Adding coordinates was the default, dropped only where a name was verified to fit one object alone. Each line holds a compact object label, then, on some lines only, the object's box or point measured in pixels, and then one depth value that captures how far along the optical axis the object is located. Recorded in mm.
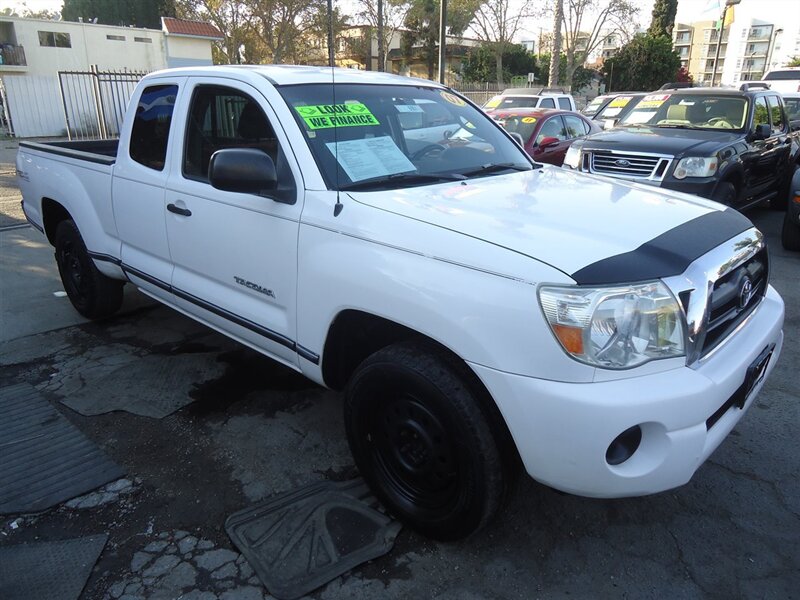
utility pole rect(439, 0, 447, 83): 17636
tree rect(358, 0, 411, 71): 40750
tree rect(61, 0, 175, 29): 49031
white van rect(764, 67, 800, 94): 23578
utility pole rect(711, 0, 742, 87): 22555
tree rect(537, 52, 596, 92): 51250
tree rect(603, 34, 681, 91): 42219
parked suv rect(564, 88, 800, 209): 6734
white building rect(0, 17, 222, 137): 30297
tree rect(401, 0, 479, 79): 45531
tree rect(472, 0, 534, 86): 43906
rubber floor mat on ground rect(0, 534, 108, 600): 2285
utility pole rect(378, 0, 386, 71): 27356
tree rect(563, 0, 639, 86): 41375
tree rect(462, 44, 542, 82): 47688
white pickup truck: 1977
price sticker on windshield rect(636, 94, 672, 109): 8532
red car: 10172
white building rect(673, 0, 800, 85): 100188
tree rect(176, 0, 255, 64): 34594
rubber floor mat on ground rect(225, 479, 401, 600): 2365
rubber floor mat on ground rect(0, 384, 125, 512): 2840
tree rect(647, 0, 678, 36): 50000
